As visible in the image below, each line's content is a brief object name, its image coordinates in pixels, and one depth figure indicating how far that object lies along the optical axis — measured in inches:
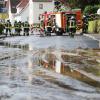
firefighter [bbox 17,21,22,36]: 1918.1
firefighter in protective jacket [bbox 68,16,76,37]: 1636.0
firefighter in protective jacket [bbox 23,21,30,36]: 1890.7
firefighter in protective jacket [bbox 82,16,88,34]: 1772.9
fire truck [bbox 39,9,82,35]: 1690.5
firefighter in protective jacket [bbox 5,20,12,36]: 1947.1
